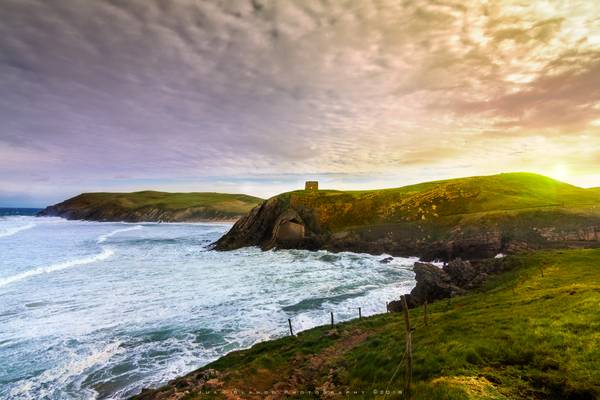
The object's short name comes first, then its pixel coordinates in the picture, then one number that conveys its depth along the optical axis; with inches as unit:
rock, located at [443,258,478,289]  1421.0
